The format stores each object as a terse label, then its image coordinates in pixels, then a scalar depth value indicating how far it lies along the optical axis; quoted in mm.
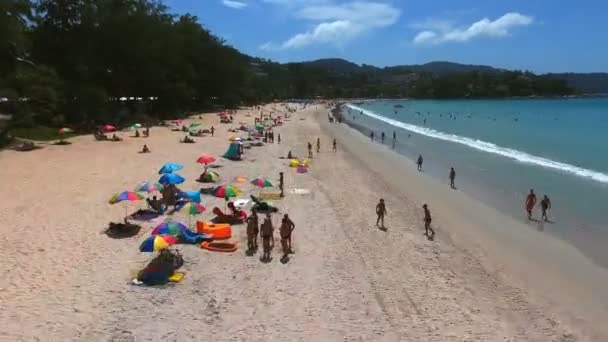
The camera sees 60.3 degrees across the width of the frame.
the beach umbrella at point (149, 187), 17594
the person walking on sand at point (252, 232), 14438
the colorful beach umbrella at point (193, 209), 15977
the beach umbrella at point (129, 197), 16781
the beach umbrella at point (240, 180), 23036
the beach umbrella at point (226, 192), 18438
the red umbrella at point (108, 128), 38625
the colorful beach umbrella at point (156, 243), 13448
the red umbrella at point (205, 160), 24625
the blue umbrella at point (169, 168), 20889
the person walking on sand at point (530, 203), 19752
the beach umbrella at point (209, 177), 23141
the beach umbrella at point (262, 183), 20672
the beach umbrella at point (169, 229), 14273
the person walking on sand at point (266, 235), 14188
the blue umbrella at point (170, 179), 18703
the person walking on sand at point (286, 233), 14164
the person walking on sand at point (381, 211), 17797
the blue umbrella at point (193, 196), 18000
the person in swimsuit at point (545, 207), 19312
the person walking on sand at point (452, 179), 26141
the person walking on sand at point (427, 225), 16958
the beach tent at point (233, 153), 30891
